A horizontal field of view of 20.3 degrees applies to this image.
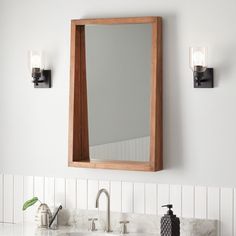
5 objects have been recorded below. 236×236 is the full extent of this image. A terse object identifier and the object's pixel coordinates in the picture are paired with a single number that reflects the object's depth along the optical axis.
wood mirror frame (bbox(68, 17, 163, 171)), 3.76
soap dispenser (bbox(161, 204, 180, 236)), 3.56
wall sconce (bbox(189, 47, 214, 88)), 3.62
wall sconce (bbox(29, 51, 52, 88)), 4.04
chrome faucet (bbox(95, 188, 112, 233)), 3.86
